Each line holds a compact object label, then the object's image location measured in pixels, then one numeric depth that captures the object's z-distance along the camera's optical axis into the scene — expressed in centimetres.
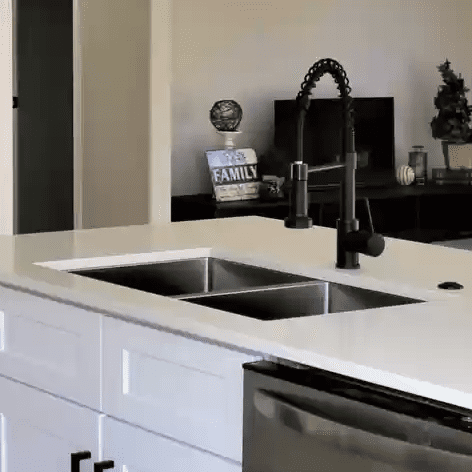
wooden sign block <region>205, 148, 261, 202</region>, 621
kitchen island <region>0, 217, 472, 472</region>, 182
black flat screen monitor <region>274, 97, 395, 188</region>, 661
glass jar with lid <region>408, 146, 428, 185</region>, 711
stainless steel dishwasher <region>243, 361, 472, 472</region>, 162
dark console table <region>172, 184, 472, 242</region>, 607
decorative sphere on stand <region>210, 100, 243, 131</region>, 629
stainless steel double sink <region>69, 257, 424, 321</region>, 251
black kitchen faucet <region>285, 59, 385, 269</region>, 236
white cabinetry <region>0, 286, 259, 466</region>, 199
